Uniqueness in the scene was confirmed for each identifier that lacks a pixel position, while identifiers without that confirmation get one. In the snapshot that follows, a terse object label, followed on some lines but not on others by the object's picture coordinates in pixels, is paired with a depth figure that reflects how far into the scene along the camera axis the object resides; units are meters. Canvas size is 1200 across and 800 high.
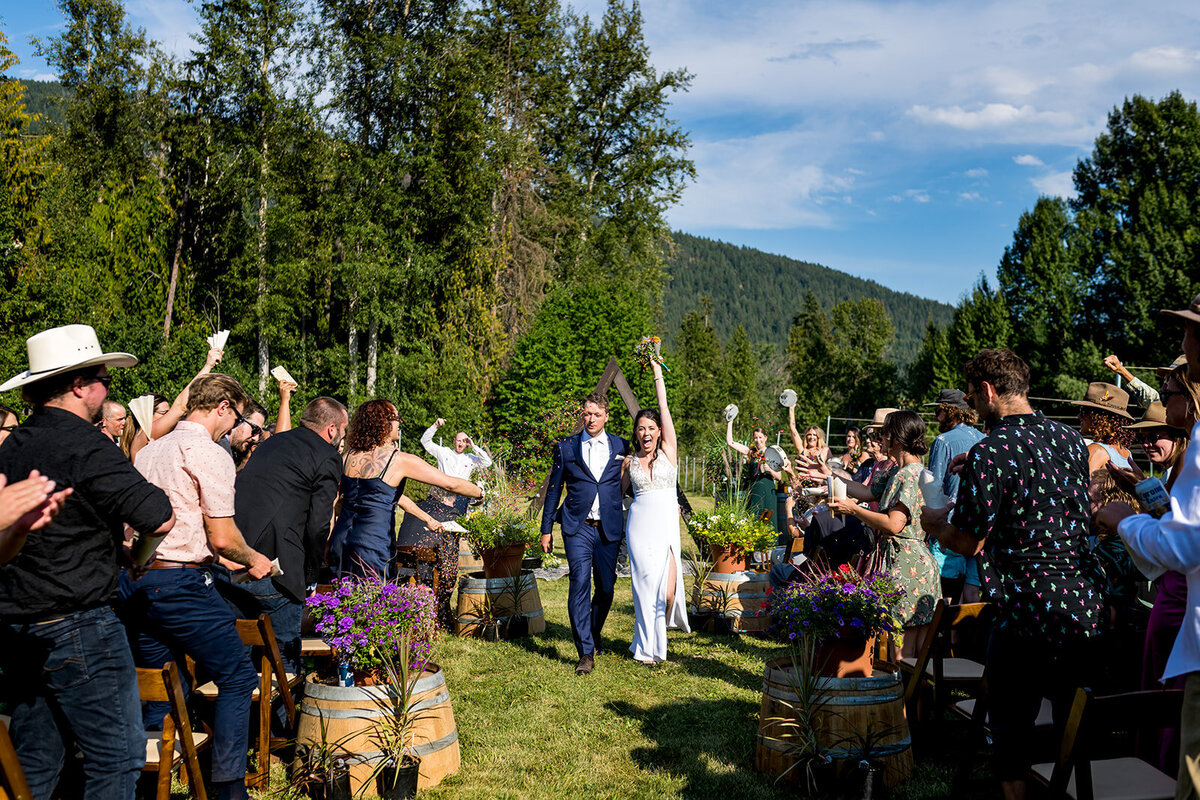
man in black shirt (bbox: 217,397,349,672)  4.82
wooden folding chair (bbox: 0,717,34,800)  2.56
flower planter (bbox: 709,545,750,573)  8.17
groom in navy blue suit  6.70
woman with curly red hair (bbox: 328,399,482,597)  6.08
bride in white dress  6.81
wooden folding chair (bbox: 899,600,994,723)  4.49
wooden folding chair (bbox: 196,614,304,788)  4.24
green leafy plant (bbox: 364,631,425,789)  4.26
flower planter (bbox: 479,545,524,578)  7.95
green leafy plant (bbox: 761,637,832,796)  4.23
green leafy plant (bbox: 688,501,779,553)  8.12
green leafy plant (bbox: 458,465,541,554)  7.94
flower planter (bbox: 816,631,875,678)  4.36
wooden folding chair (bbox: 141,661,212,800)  3.39
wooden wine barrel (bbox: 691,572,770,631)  8.02
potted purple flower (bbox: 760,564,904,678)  4.32
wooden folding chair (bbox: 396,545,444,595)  7.85
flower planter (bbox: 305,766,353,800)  4.07
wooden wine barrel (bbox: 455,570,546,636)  7.86
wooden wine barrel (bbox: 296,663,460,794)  4.23
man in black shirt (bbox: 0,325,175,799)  2.96
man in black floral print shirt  3.36
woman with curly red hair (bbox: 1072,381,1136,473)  5.66
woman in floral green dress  5.13
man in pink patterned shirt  3.79
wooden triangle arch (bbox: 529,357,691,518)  11.40
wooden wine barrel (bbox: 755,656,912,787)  4.24
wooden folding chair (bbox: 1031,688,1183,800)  2.67
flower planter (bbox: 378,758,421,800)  4.15
